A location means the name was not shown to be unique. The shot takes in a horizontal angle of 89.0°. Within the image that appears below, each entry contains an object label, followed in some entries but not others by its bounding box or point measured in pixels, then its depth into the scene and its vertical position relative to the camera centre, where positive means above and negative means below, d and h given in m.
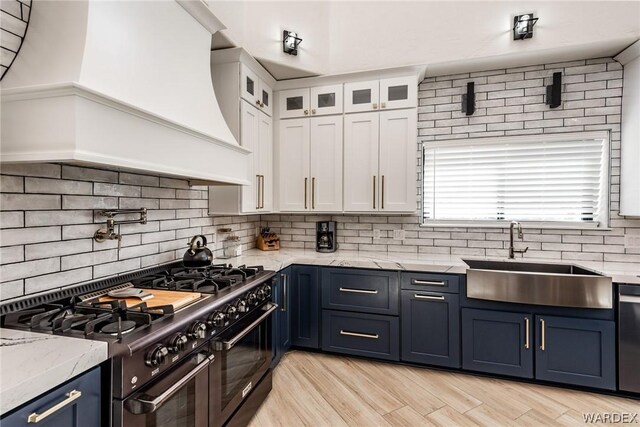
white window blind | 2.88 +0.34
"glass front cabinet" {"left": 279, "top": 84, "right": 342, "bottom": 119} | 3.15 +1.11
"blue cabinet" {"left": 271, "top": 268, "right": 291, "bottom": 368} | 2.59 -0.86
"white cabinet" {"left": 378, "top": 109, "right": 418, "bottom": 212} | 2.97 +0.50
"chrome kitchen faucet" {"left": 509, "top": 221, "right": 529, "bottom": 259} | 2.86 -0.22
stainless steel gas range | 1.14 -0.51
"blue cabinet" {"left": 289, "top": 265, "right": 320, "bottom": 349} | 2.89 -0.81
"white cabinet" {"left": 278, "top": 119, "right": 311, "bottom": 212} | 3.26 +0.50
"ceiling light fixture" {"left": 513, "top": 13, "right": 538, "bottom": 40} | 2.60 +1.52
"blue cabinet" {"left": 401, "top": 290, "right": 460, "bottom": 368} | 2.59 -0.92
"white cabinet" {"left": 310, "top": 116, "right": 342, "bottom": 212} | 3.17 +0.50
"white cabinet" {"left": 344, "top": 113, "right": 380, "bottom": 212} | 3.07 +0.50
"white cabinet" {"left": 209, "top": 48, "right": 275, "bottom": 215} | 2.68 +0.85
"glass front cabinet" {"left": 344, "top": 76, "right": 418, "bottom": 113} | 2.96 +1.12
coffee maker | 3.31 -0.22
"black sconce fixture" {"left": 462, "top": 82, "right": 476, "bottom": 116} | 3.08 +1.09
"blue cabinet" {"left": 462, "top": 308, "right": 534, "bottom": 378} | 2.43 -0.98
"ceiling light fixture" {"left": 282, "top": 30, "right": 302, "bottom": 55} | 2.86 +1.52
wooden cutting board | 1.53 -0.42
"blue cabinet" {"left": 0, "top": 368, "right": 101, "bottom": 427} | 0.84 -0.54
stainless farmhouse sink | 2.25 -0.53
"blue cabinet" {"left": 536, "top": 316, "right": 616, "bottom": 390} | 2.28 -0.98
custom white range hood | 1.15 +0.51
